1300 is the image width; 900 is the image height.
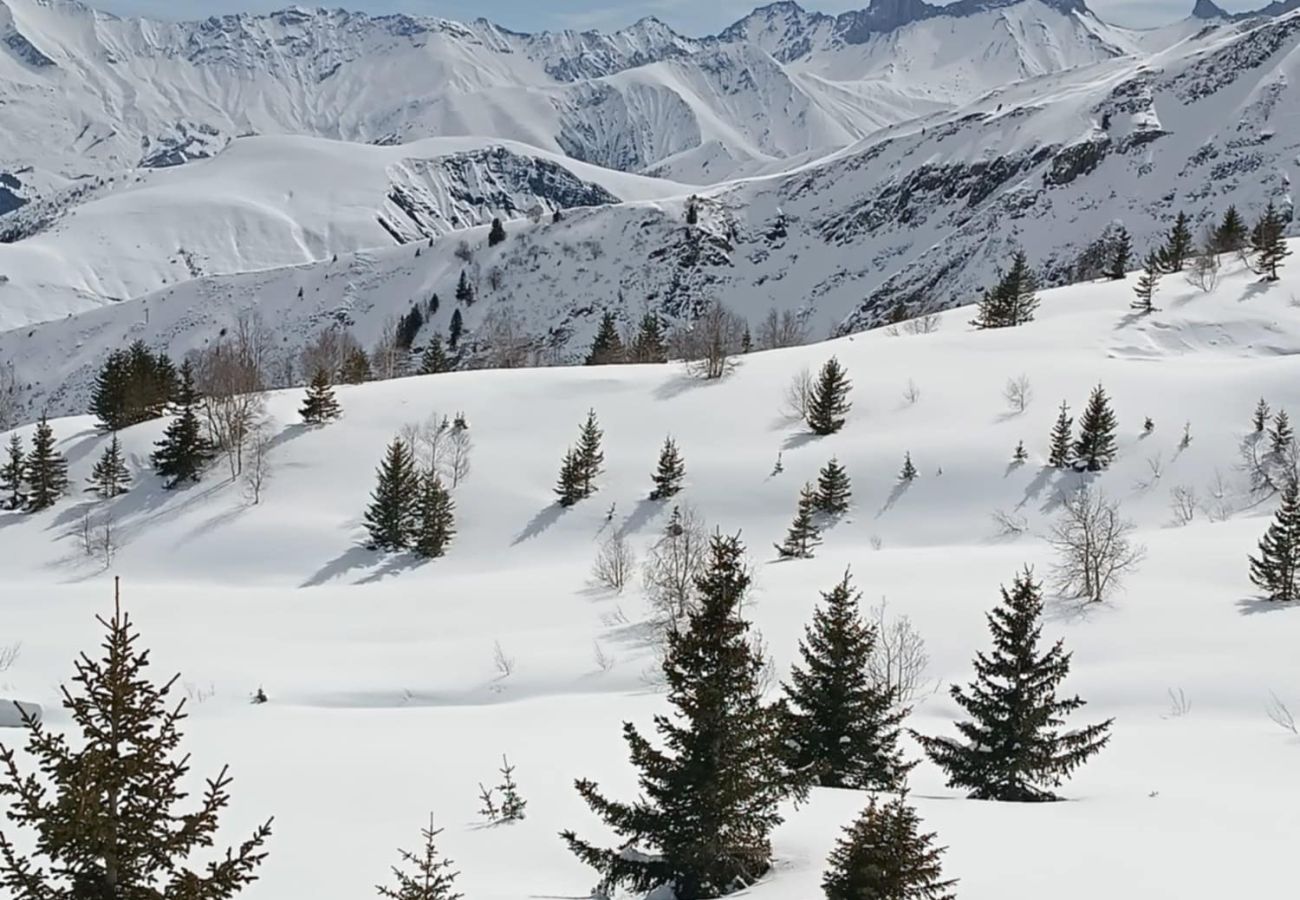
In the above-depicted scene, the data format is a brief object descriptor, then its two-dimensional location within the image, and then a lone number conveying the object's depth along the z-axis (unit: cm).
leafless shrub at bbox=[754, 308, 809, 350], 10944
